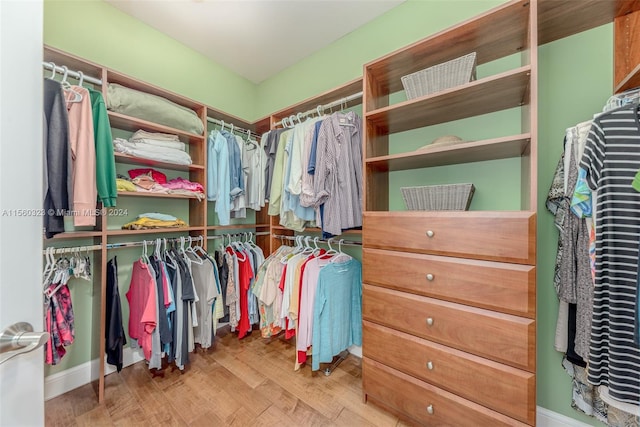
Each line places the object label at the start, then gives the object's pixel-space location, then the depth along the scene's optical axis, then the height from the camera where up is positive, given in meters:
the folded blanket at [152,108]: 1.65 +0.76
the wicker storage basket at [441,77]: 1.27 +0.75
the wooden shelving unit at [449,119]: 1.06 +0.49
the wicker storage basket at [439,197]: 1.35 +0.09
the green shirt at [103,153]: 1.52 +0.37
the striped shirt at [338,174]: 1.67 +0.26
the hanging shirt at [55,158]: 1.29 +0.29
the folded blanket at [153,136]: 1.80 +0.58
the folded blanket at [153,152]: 1.69 +0.44
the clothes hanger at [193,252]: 1.98 -0.35
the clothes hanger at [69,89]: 1.43 +0.72
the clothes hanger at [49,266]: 1.44 -0.34
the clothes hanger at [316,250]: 1.98 -0.32
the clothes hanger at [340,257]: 1.82 -0.35
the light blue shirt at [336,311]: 1.68 -0.72
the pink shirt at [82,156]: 1.42 +0.33
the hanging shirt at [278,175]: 2.04 +0.31
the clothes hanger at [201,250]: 2.10 -0.34
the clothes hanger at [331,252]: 1.96 -0.34
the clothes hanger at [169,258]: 1.86 -0.37
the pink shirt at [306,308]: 1.73 -0.70
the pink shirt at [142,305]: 1.66 -0.66
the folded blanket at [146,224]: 1.79 -0.10
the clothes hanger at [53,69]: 1.42 +0.84
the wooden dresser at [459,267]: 1.05 -0.28
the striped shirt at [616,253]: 0.88 -0.16
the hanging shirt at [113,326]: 1.62 -0.78
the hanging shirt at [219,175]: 2.11 +0.32
